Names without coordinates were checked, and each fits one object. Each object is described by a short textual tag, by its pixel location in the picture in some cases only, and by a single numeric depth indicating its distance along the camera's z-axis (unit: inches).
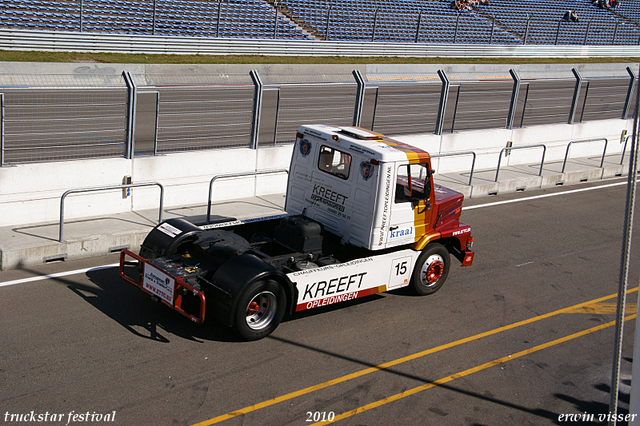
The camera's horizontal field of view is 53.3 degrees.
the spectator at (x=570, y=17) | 1727.4
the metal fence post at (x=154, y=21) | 995.9
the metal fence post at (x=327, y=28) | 1254.1
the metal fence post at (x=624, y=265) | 199.0
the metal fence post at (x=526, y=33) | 1565.0
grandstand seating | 964.6
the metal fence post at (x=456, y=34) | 1422.9
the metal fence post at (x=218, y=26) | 1092.3
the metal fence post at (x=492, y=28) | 1478.0
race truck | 306.7
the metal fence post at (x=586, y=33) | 1651.1
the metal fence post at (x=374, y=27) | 1295.5
